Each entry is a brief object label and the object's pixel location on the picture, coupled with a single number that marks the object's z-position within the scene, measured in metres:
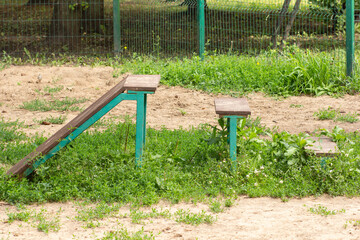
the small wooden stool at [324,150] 9.38
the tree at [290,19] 19.74
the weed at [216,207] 8.34
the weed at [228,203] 8.60
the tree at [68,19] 24.55
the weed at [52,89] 17.18
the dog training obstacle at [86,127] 9.29
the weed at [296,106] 15.43
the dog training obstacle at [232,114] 9.47
